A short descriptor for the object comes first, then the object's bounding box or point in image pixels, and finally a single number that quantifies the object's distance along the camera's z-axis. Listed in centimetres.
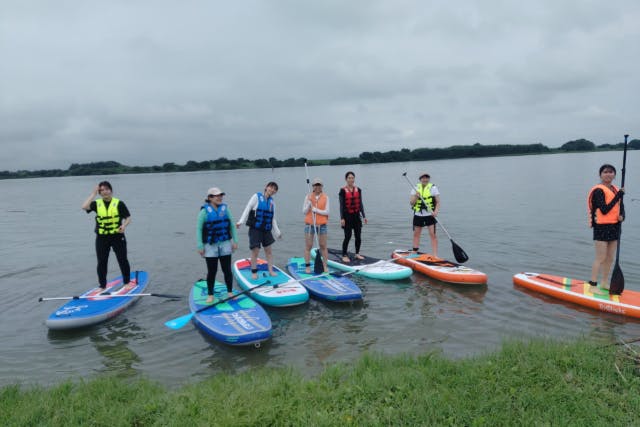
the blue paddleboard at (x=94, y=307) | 722
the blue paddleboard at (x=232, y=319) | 607
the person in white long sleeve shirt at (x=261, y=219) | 848
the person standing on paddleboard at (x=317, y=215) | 928
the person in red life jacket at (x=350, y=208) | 1016
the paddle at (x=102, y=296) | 803
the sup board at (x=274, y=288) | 788
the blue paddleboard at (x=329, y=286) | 790
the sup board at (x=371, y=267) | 948
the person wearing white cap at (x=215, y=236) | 728
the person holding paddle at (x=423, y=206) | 1034
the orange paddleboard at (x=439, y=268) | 892
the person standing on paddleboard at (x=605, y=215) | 720
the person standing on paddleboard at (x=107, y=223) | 808
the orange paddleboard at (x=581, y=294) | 691
